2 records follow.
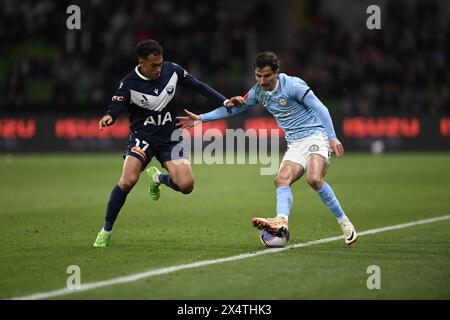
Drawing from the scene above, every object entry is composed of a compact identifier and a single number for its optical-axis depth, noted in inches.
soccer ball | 706.2
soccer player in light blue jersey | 713.0
